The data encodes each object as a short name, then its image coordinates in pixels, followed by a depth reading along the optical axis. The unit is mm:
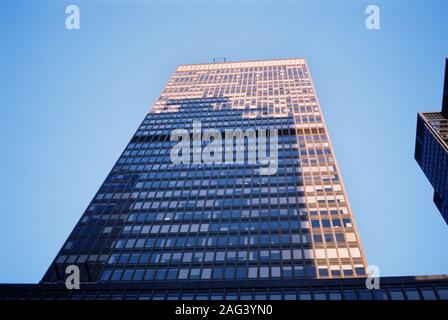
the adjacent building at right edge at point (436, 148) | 109125
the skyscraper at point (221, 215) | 57469
